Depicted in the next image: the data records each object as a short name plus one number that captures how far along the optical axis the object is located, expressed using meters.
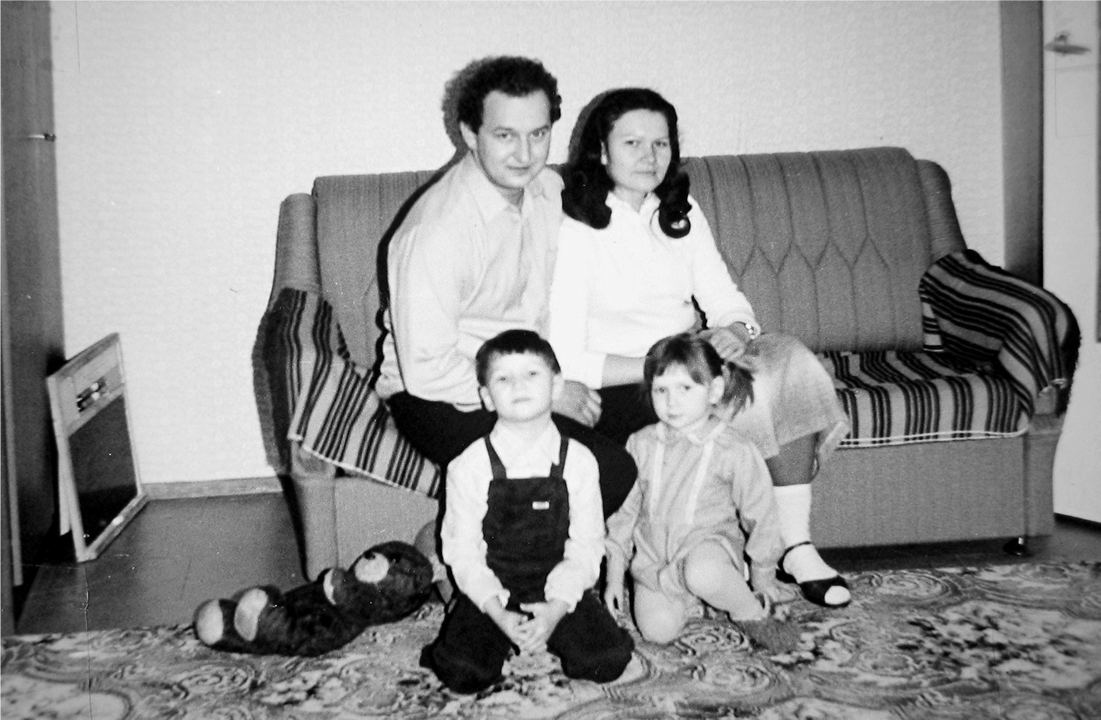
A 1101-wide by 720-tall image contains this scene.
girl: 1.89
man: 1.94
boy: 1.76
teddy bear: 1.84
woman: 2.08
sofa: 2.14
